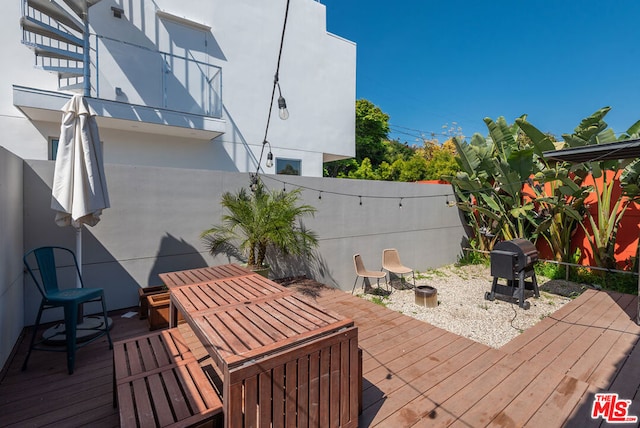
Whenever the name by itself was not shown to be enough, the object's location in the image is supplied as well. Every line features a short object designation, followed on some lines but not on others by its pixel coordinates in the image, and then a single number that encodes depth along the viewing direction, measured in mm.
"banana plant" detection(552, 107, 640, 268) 5637
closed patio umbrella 3088
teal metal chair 2707
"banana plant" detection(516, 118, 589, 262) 5930
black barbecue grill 5531
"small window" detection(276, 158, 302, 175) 8750
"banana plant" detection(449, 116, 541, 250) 7032
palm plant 4695
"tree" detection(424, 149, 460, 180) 12023
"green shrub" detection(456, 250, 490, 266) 9015
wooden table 1635
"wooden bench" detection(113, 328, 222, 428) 1615
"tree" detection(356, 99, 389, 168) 19578
